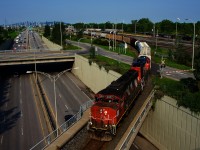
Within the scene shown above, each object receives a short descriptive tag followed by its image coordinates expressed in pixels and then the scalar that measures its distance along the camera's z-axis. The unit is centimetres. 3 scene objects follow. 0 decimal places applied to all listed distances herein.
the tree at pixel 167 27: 17266
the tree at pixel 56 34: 12688
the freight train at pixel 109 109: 2705
